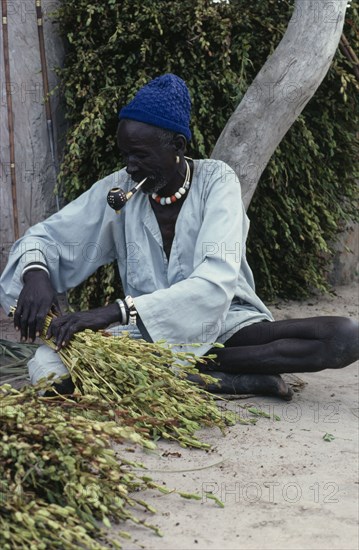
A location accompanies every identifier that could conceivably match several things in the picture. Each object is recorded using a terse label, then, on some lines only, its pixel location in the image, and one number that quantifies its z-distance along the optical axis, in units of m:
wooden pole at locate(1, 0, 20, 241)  5.86
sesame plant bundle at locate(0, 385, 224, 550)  2.71
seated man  3.99
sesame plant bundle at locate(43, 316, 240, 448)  3.67
